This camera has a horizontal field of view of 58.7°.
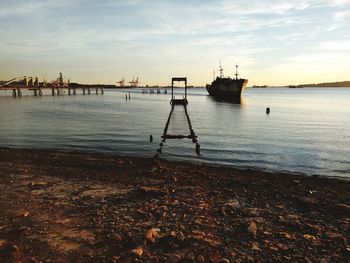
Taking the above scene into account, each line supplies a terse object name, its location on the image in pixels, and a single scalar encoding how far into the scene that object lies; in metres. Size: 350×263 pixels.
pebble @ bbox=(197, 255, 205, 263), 7.00
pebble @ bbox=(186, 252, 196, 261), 7.08
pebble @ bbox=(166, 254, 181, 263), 6.97
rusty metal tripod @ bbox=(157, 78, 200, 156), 23.50
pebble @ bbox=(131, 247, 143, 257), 7.18
